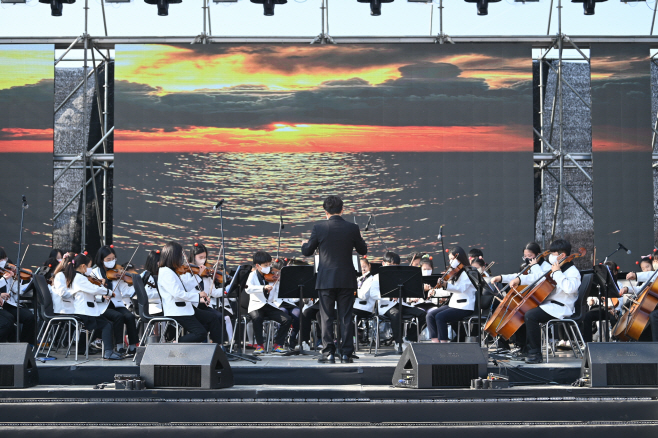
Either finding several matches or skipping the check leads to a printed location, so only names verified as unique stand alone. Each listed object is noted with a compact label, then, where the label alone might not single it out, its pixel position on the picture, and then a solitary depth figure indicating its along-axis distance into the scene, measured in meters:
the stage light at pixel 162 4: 9.59
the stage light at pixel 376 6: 9.62
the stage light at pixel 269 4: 9.72
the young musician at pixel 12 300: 7.44
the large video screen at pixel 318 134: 11.82
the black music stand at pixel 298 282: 7.20
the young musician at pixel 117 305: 7.73
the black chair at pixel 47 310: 7.19
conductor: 6.45
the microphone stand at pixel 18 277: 6.79
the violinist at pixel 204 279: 7.02
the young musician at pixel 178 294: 6.77
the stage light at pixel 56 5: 9.34
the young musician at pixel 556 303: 6.77
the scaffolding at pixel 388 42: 11.91
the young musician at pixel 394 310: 8.15
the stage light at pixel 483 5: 9.59
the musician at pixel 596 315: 8.26
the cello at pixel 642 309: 6.82
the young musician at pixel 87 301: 7.35
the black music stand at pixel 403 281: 7.24
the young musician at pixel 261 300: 7.93
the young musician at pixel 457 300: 7.45
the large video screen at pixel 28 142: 11.64
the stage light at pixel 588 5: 9.33
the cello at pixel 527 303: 6.84
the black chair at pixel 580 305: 6.86
